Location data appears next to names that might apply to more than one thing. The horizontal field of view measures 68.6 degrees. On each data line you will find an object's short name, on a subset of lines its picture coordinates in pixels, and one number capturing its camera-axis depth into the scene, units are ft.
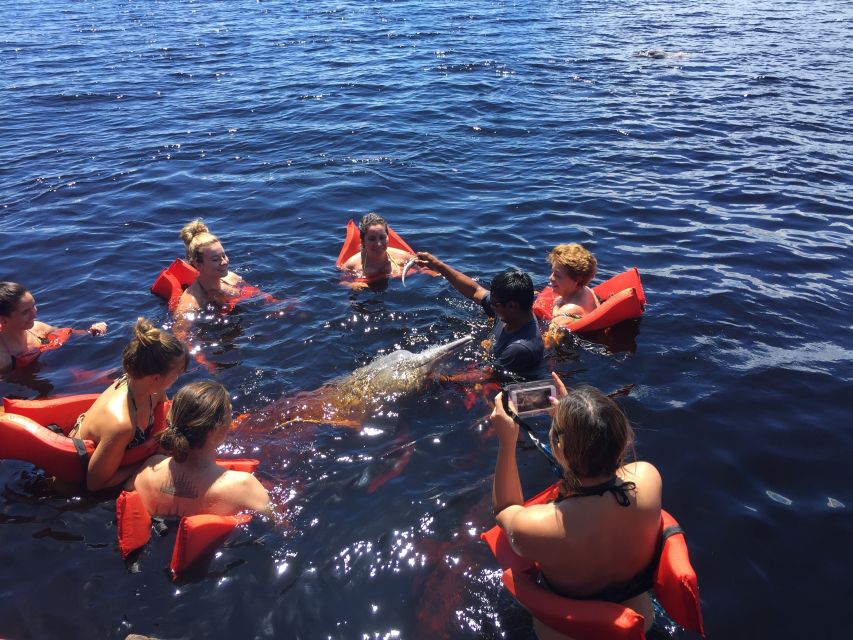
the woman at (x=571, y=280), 23.34
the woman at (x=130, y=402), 15.38
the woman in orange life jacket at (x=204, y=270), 25.36
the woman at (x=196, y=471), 14.29
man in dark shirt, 19.06
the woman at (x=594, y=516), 10.63
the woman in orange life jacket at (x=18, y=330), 21.59
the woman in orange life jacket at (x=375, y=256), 27.76
